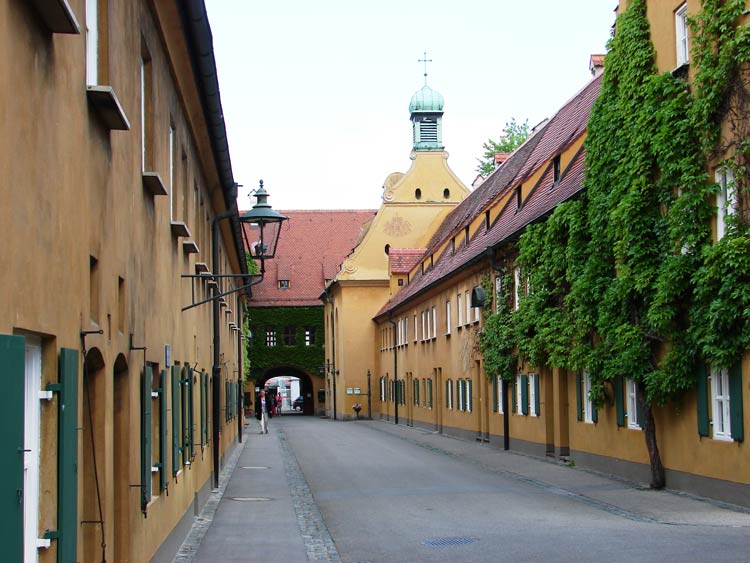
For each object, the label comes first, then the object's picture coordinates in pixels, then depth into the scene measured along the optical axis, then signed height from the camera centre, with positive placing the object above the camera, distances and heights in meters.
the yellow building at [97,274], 4.71 +0.67
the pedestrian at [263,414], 46.67 -1.33
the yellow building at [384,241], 62.78 +7.79
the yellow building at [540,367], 16.61 +0.37
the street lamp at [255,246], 16.47 +2.07
